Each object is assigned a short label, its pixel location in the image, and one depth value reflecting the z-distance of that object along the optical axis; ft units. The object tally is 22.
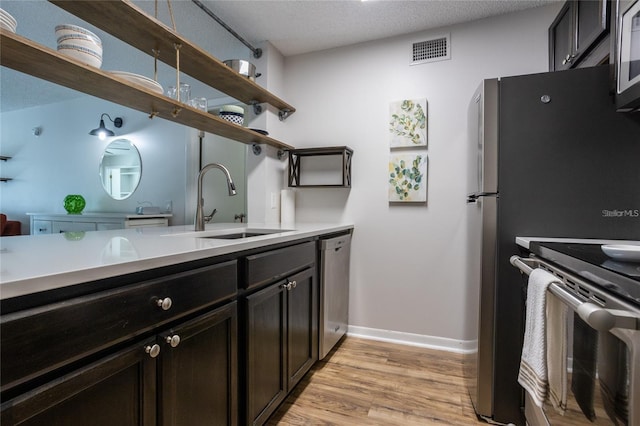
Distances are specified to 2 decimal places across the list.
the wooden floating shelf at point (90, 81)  3.28
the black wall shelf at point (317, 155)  7.90
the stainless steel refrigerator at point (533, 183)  4.35
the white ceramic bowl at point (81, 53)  3.71
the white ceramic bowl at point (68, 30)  3.74
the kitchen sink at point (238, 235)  5.73
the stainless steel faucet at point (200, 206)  5.69
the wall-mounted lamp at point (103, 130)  12.11
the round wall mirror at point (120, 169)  12.30
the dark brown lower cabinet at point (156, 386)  2.00
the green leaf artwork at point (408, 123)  7.58
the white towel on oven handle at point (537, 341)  3.20
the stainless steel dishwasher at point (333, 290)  6.39
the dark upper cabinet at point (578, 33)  4.64
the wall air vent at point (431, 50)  7.45
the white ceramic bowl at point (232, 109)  6.71
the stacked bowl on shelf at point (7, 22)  3.09
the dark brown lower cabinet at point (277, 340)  4.01
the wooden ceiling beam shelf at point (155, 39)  4.25
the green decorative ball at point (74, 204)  12.67
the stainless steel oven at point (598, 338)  2.06
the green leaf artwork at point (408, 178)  7.61
